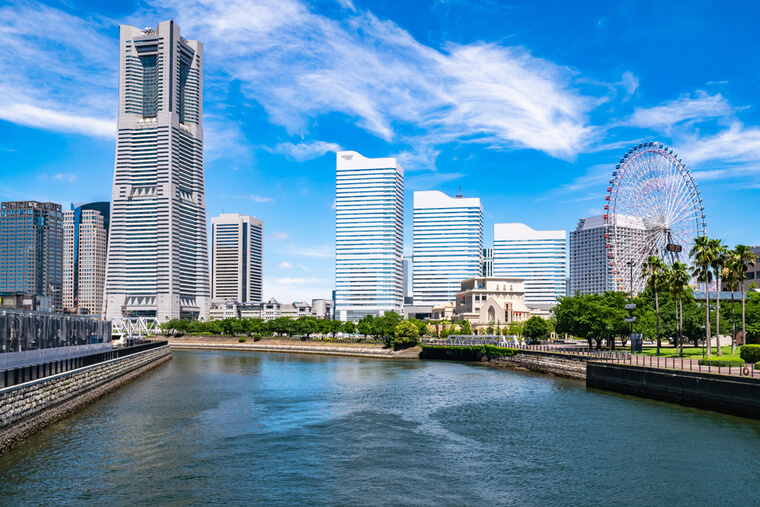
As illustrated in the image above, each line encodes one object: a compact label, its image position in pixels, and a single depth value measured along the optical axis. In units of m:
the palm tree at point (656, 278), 95.25
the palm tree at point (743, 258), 82.31
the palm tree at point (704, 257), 81.25
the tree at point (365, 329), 194.90
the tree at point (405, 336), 155.12
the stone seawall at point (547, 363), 93.56
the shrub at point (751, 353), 67.81
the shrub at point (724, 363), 66.81
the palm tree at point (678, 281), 88.06
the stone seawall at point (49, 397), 44.16
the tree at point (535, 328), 154.75
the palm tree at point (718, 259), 81.50
